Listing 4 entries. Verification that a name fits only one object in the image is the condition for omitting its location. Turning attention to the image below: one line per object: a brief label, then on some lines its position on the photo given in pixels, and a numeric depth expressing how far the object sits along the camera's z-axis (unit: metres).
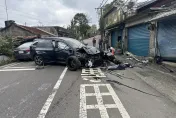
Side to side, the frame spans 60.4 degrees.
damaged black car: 7.94
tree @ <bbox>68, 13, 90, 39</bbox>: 63.62
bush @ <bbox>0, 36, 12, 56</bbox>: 11.75
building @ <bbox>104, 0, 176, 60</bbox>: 8.75
